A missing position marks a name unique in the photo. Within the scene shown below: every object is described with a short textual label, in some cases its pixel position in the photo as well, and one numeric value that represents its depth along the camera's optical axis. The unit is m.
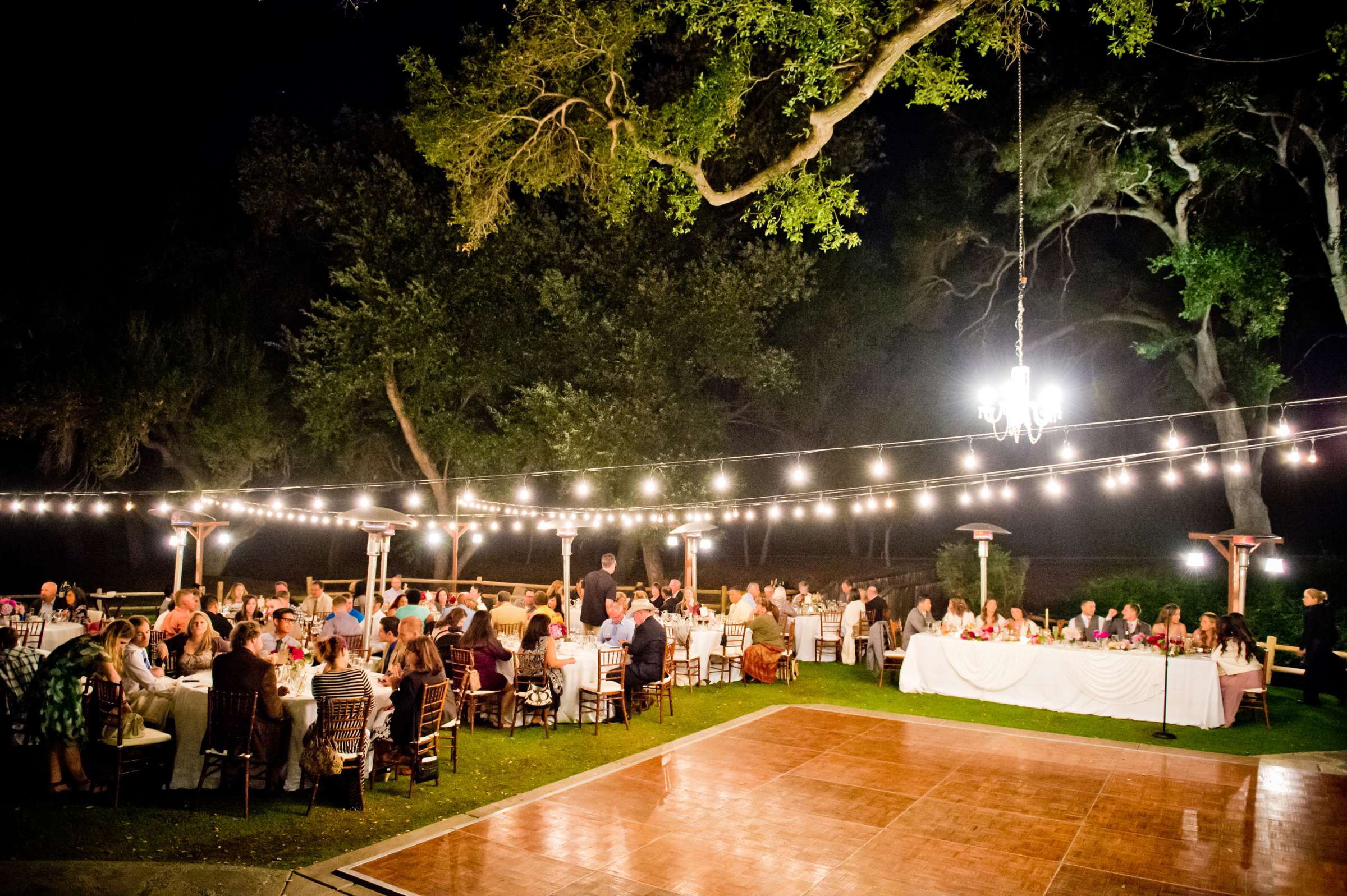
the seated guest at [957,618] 10.16
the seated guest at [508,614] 9.84
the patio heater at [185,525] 12.88
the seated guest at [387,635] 7.99
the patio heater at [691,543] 12.54
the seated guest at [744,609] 11.31
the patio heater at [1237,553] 10.00
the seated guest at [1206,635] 8.84
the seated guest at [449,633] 7.89
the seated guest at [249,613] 9.85
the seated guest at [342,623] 9.28
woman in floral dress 5.43
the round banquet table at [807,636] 12.80
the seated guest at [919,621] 10.53
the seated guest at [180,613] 8.52
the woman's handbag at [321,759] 5.29
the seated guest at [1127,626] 9.48
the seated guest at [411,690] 5.90
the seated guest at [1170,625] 8.93
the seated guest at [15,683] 5.97
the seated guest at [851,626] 12.48
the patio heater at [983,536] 11.16
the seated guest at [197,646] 6.88
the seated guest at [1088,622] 9.62
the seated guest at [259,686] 5.46
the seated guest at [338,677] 5.49
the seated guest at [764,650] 10.62
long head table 8.30
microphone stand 7.67
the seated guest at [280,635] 7.90
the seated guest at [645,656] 8.37
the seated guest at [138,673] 5.96
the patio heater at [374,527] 9.92
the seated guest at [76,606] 10.61
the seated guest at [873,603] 11.90
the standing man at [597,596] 10.59
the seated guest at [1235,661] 8.30
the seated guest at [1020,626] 9.68
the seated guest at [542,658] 7.83
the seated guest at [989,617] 10.16
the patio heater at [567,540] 11.77
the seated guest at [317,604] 10.54
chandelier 6.27
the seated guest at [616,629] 9.02
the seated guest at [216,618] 8.85
